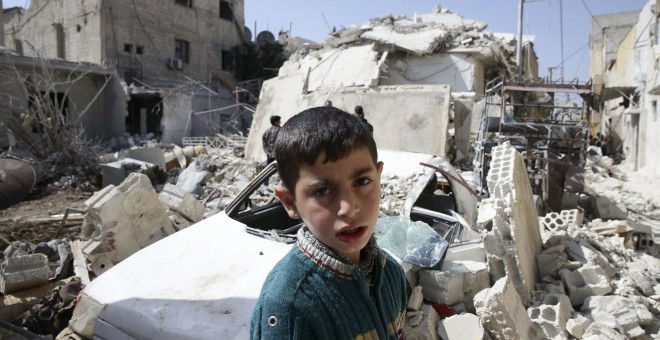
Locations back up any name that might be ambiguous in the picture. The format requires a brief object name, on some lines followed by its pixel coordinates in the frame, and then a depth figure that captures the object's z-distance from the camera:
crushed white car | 2.35
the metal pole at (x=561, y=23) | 19.85
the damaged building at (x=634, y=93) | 15.73
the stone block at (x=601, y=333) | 3.11
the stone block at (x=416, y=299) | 2.88
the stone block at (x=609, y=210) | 7.79
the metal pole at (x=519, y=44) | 13.93
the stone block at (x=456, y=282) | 3.07
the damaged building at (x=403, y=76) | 10.95
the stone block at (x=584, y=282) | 3.93
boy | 1.03
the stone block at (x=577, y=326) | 3.23
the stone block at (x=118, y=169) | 10.13
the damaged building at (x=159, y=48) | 20.80
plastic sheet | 3.10
